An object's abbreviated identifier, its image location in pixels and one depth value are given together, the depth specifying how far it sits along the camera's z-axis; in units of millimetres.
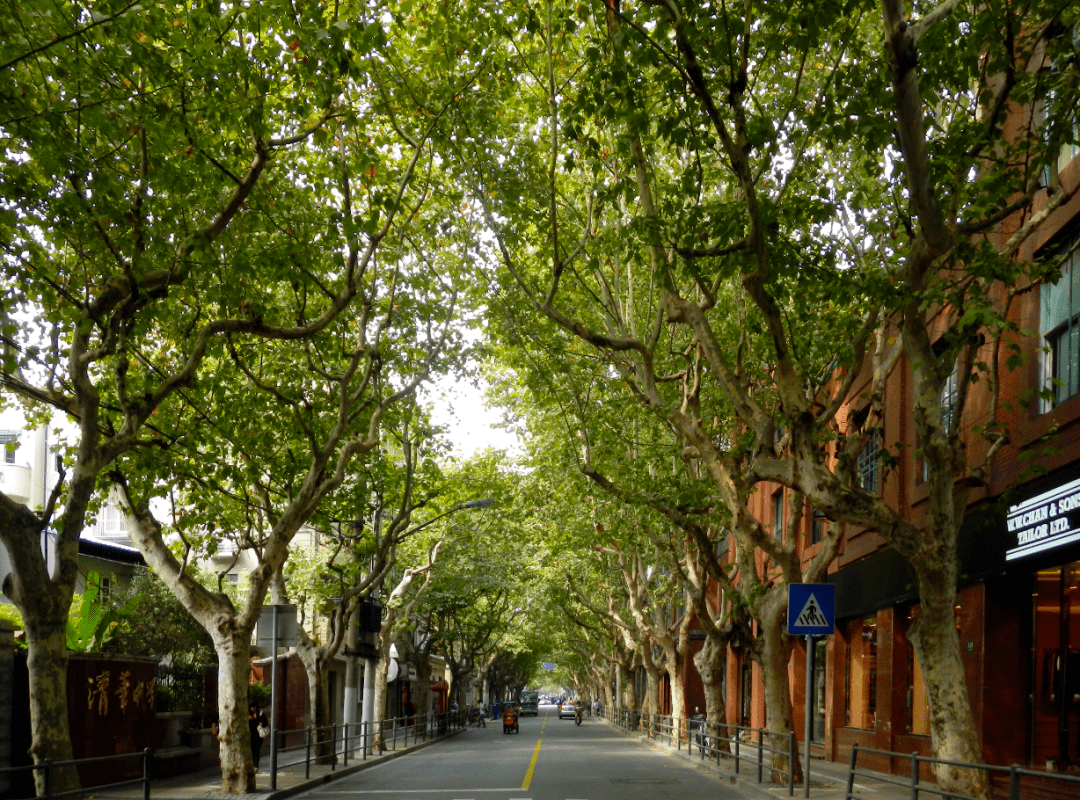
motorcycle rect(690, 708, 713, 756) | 26772
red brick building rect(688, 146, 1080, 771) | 14141
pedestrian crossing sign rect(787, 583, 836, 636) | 16453
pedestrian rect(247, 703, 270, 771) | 21641
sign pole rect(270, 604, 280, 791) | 18562
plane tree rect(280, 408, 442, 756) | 24344
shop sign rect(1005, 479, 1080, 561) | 13406
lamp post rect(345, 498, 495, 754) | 26922
